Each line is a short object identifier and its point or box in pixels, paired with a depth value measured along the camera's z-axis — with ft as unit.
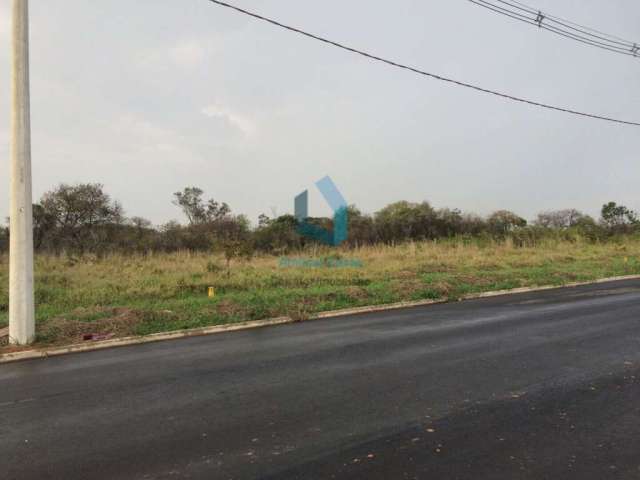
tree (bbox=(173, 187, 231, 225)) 157.27
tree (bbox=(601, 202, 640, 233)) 147.54
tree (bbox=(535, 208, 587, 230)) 241.96
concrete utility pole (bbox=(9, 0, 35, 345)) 27.58
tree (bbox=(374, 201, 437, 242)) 123.13
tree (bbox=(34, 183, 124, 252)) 105.50
